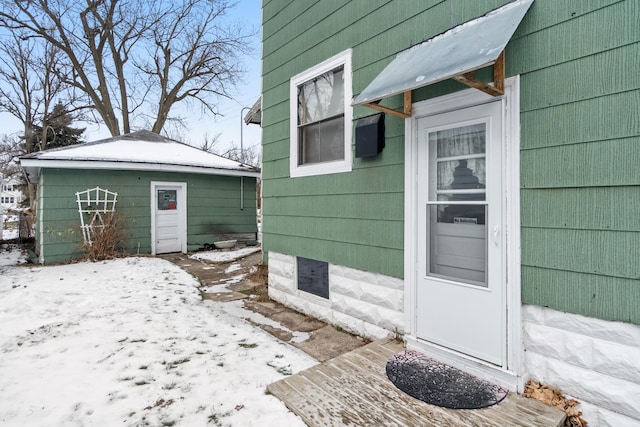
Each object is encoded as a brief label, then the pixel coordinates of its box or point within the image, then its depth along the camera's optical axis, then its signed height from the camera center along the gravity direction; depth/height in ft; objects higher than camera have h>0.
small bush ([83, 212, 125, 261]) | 23.86 -2.20
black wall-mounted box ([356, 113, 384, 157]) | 9.35 +2.03
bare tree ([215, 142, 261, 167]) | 94.61 +15.85
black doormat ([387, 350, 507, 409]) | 6.42 -3.68
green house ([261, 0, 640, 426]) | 5.66 +0.41
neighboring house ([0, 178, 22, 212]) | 131.85 +5.86
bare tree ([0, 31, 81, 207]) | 50.60 +20.06
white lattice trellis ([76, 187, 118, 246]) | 24.07 +0.09
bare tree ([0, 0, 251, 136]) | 44.73 +23.64
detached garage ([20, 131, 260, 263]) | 23.47 +1.39
